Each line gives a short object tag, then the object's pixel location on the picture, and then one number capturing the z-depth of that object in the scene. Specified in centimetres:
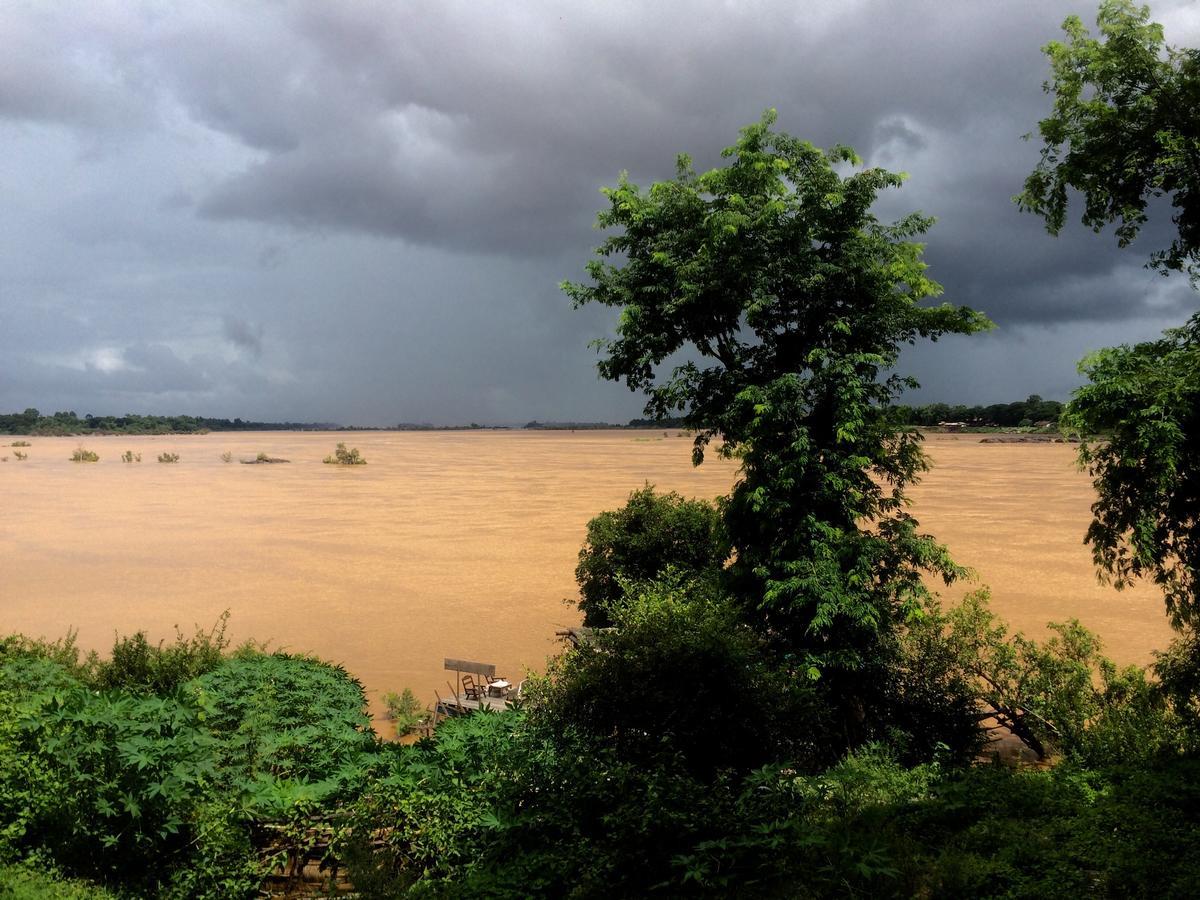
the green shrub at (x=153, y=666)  1051
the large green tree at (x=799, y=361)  1236
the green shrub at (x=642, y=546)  1728
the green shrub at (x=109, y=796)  555
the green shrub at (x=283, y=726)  638
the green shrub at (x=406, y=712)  1390
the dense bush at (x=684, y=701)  816
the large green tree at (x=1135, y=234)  945
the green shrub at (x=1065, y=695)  985
